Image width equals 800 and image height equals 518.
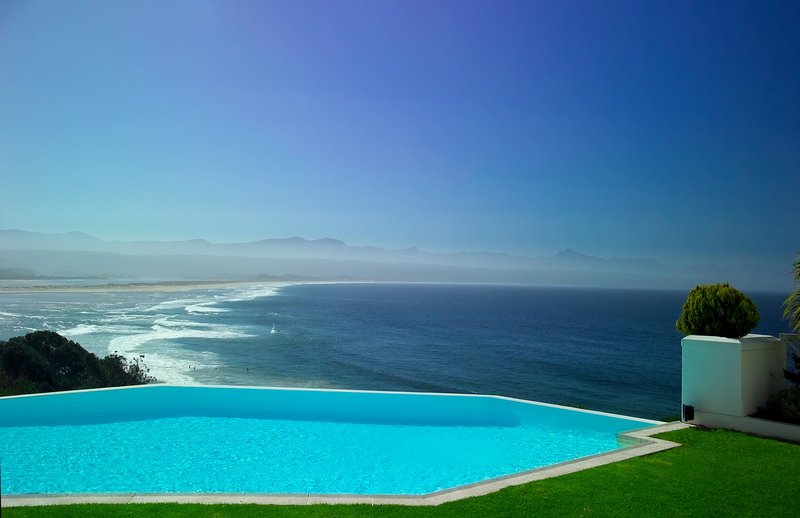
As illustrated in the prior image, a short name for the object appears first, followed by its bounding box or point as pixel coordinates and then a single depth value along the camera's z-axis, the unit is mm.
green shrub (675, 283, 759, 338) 7367
